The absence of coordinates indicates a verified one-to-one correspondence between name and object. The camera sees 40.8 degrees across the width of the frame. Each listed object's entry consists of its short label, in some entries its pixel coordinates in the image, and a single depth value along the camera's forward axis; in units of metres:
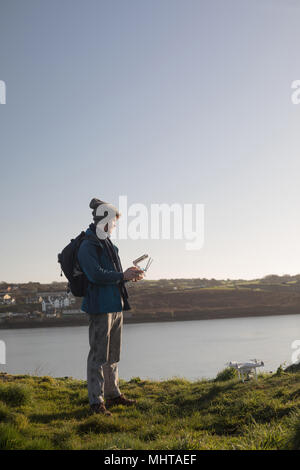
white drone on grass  6.74
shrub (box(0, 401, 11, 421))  3.96
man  4.53
